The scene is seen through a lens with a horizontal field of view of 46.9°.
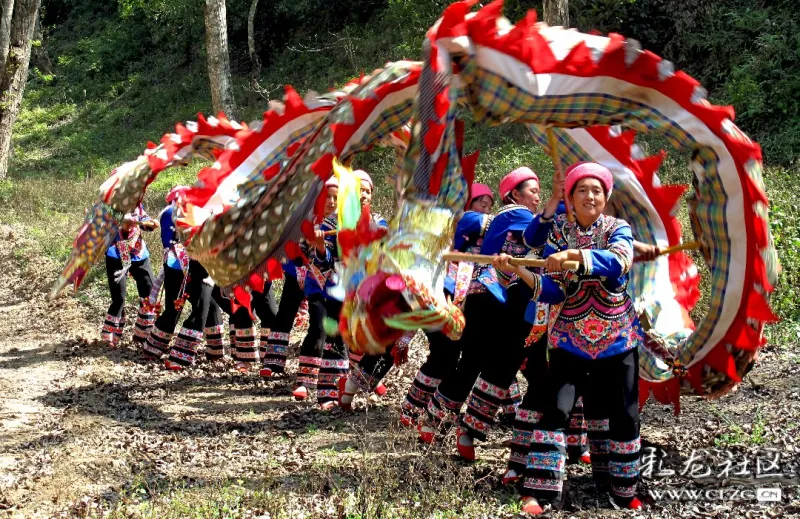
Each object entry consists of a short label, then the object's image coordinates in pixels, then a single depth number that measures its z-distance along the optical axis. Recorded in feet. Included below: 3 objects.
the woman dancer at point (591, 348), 15.16
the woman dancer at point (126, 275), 32.22
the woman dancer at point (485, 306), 17.44
